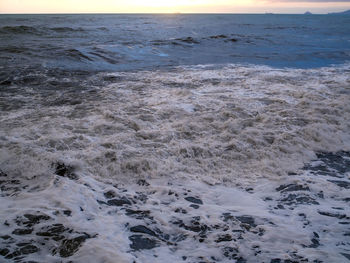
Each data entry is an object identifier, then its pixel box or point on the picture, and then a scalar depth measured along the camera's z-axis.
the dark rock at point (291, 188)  3.75
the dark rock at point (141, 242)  2.71
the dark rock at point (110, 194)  3.52
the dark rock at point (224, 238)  2.81
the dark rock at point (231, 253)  2.60
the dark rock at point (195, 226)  2.96
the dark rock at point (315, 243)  2.72
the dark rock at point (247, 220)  3.07
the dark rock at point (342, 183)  3.84
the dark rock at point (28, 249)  2.54
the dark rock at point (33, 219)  2.91
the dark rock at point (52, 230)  2.77
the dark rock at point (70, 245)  2.54
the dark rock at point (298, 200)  3.47
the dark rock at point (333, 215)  3.19
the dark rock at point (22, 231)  2.77
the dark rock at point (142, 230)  2.92
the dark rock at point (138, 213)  3.18
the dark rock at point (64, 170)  3.88
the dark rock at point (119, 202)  3.38
